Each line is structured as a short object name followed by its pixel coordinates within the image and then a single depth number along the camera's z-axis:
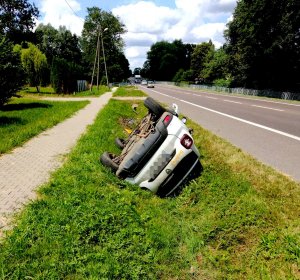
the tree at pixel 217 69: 50.05
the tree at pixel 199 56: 88.44
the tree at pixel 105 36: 80.25
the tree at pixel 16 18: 56.03
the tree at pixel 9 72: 13.72
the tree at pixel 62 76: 28.58
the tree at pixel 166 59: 135.50
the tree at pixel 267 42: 35.34
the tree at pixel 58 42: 80.00
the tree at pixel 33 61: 28.48
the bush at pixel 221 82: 59.36
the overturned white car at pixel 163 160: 5.37
